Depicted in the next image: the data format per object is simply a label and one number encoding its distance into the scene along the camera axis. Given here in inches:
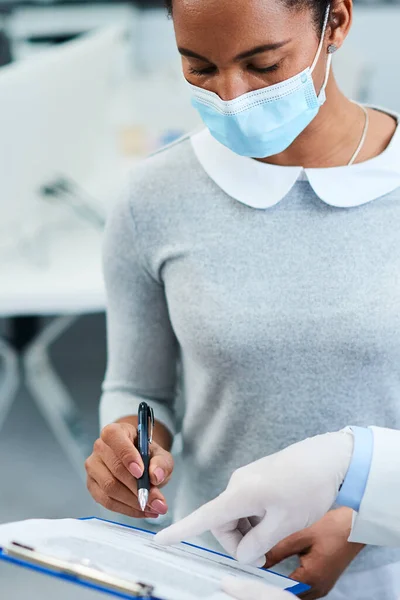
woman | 32.6
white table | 68.4
